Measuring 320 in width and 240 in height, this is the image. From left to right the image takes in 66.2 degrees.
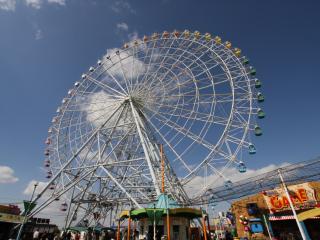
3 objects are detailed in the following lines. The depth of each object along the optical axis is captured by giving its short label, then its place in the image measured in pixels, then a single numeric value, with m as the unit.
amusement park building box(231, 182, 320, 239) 22.41
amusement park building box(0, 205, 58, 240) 25.20
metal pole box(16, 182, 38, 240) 22.85
